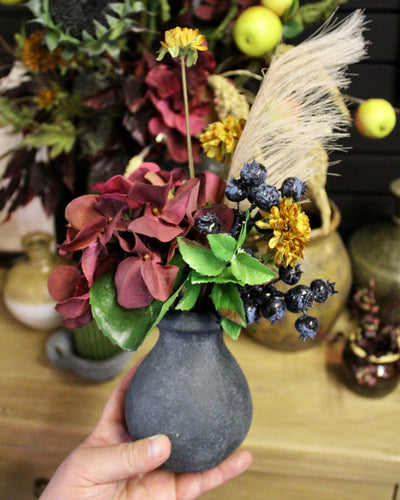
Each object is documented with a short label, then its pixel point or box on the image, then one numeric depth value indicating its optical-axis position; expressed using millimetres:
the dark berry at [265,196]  442
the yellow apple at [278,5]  750
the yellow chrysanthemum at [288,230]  423
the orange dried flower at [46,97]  833
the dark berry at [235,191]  459
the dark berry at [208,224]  465
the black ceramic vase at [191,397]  555
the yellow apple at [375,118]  701
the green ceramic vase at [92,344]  890
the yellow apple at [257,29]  727
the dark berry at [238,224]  487
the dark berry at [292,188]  450
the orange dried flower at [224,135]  501
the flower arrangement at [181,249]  447
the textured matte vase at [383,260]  933
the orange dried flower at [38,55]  787
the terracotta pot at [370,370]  837
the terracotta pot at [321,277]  851
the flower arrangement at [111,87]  732
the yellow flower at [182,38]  442
